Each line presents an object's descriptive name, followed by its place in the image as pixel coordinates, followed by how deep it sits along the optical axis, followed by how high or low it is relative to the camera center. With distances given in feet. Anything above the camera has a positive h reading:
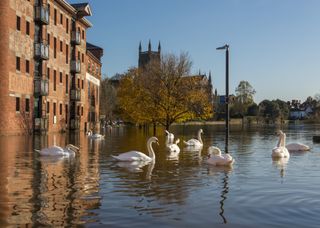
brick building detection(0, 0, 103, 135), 121.60 +16.26
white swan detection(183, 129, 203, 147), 89.40 -4.97
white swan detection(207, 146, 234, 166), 52.34 -4.82
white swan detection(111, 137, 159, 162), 56.54 -4.89
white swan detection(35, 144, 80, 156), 62.69 -4.78
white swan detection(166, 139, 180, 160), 72.47 -5.25
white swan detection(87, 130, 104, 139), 117.10 -4.90
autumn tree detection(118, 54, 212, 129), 150.71 +7.98
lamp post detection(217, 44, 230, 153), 77.05 +6.48
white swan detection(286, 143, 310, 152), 79.77 -5.04
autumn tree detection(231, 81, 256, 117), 474.49 +20.80
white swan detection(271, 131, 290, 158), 63.41 -4.84
